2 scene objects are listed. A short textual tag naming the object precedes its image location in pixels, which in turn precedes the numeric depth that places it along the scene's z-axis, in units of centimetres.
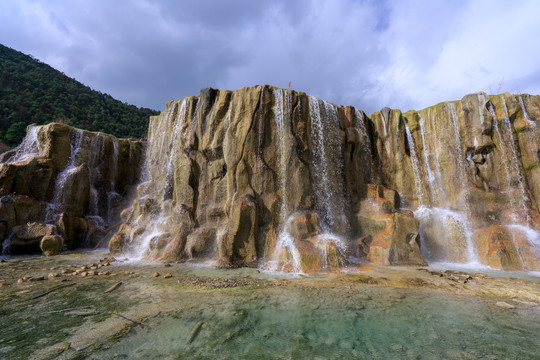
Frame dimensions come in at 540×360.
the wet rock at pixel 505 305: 587
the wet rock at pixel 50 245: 1271
